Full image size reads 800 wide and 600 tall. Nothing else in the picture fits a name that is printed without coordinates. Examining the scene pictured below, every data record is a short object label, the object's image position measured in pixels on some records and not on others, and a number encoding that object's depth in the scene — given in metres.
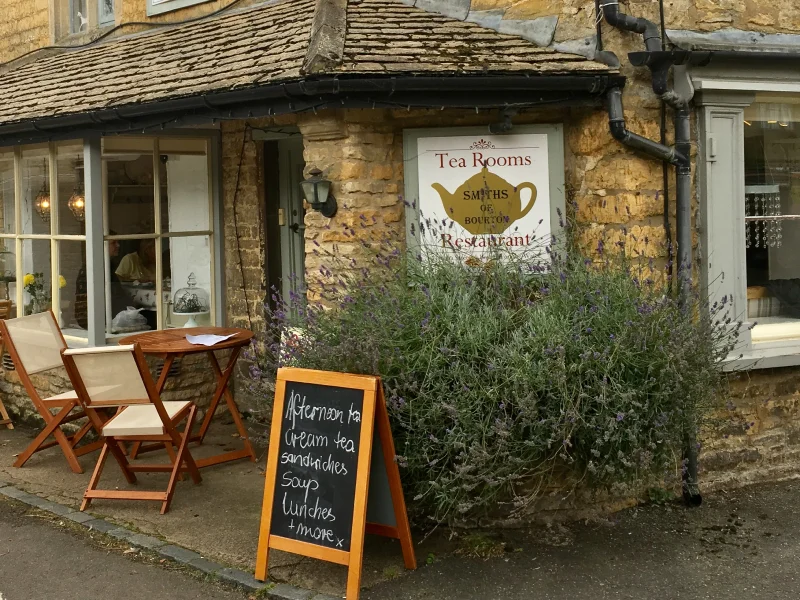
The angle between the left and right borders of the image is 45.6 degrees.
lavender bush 4.81
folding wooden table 6.70
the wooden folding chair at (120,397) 5.77
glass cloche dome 8.22
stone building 5.98
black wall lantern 6.19
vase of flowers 8.69
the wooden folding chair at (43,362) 6.90
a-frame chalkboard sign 4.62
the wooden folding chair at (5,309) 9.11
